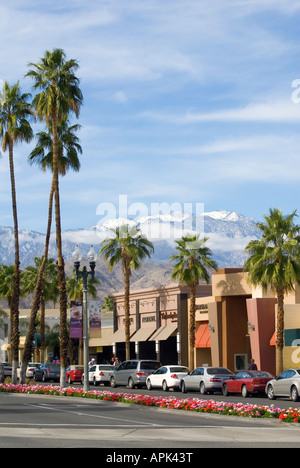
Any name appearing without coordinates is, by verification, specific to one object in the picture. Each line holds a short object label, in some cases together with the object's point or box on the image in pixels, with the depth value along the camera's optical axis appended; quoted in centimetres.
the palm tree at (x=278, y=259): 4553
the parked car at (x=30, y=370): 6631
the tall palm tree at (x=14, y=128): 4847
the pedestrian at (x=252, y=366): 4350
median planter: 2252
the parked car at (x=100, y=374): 5194
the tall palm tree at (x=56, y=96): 4394
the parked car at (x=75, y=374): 5503
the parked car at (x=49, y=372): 5972
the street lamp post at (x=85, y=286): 3528
